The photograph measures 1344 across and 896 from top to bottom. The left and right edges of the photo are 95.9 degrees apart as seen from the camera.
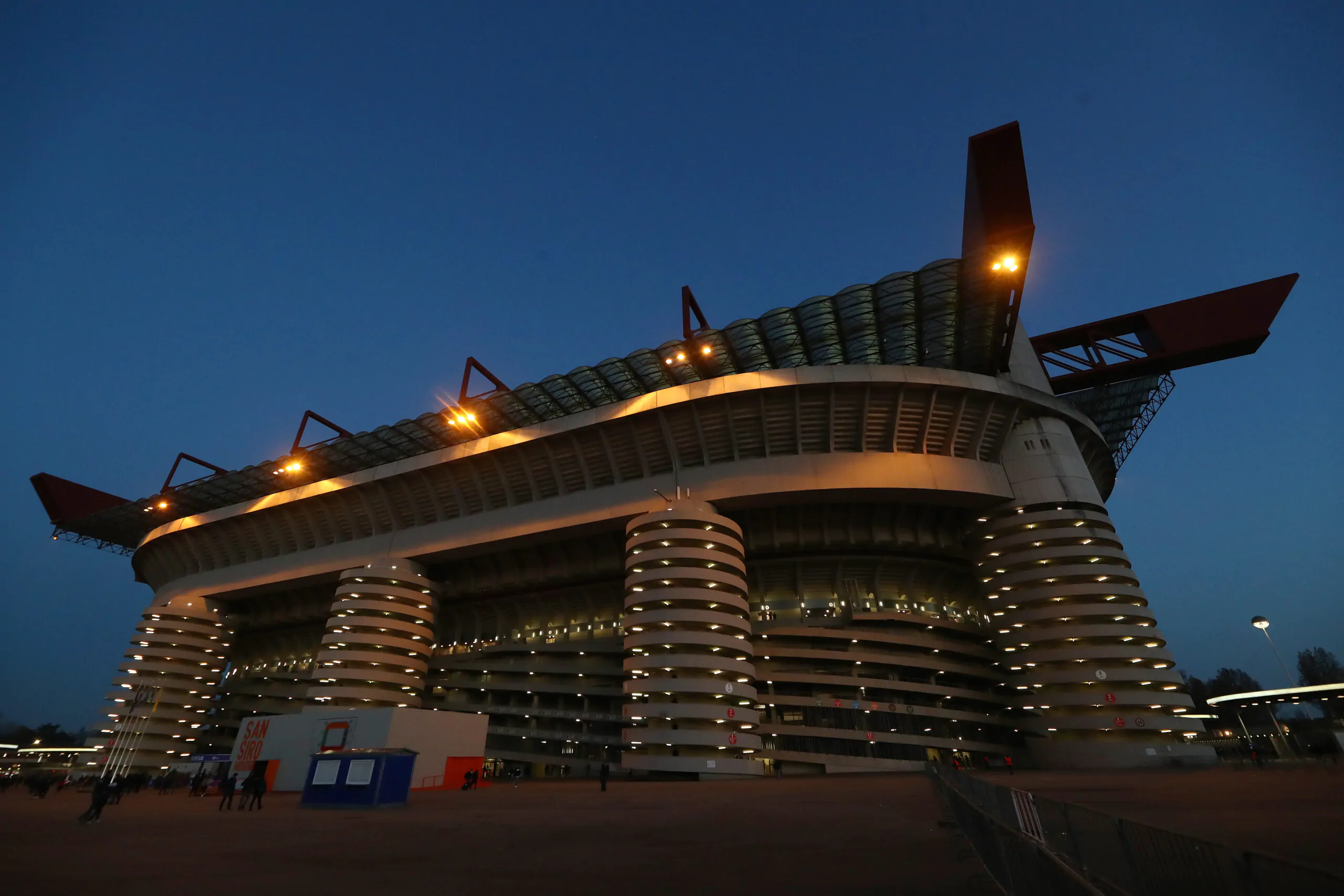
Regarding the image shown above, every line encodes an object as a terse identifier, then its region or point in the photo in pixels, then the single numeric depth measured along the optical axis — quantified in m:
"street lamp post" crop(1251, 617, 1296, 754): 45.41
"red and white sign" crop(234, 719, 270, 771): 36.75
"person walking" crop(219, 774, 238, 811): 22.25
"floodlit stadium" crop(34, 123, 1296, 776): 39.16
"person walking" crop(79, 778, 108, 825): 17.67
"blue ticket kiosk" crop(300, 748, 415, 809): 21.12
